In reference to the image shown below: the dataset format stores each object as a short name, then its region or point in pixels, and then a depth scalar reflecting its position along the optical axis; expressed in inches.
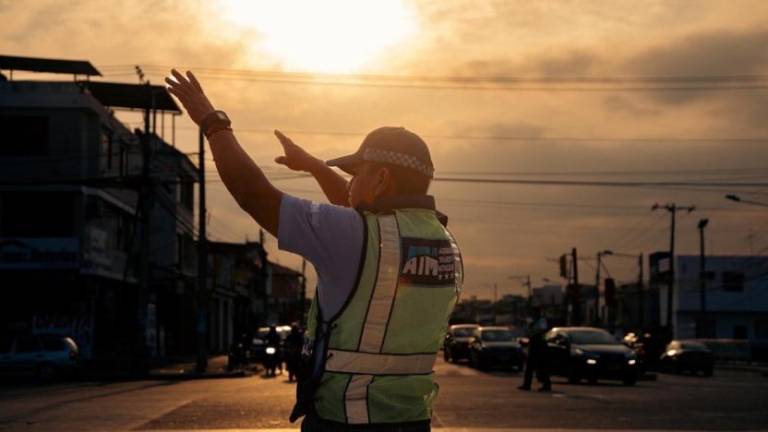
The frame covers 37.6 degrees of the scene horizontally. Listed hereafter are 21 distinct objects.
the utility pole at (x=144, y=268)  1400.1
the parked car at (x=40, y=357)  1257.4
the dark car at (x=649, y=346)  1555.2
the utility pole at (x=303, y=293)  3542.3
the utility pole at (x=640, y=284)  3379.7
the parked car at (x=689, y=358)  1454.2
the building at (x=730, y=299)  3213.6
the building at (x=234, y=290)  2716.5
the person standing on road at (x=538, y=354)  894.4
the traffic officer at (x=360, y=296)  127.8
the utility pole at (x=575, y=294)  2962.6
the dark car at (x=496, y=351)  1386.6
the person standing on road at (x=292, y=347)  1124.7
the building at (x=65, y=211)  1545.3
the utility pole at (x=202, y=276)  1416.1
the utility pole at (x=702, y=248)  2469.2
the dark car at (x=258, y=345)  1820.9
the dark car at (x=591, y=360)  1058.1
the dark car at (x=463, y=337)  1505.9
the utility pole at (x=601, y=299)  3858.3
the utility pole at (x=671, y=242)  2377.2
